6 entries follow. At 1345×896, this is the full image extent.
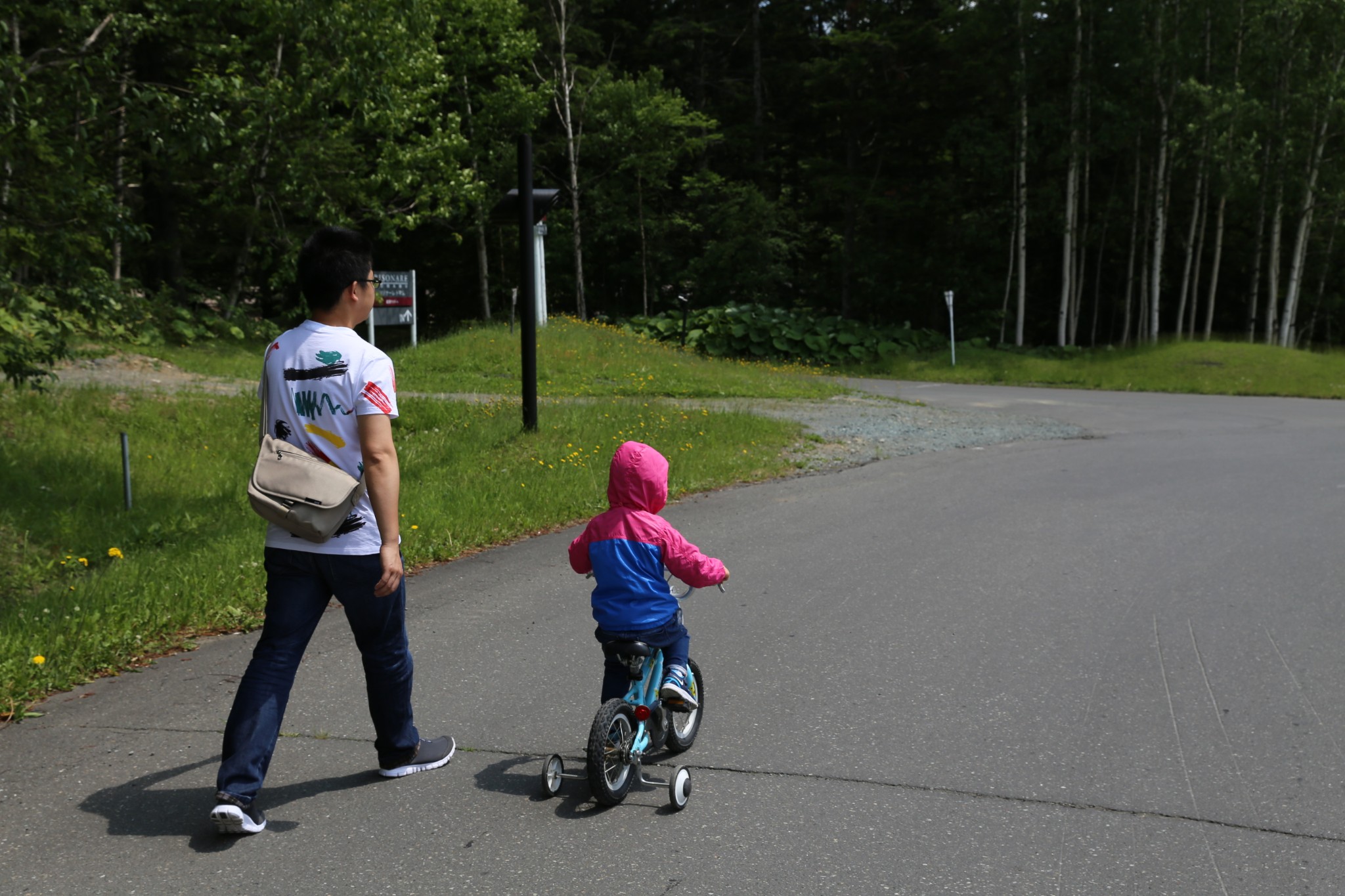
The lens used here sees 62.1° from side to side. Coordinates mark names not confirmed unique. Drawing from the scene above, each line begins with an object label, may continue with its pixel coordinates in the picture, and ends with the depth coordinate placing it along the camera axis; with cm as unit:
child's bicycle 379
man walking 365
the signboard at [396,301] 2342
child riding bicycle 399
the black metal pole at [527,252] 1155
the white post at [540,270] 2633
